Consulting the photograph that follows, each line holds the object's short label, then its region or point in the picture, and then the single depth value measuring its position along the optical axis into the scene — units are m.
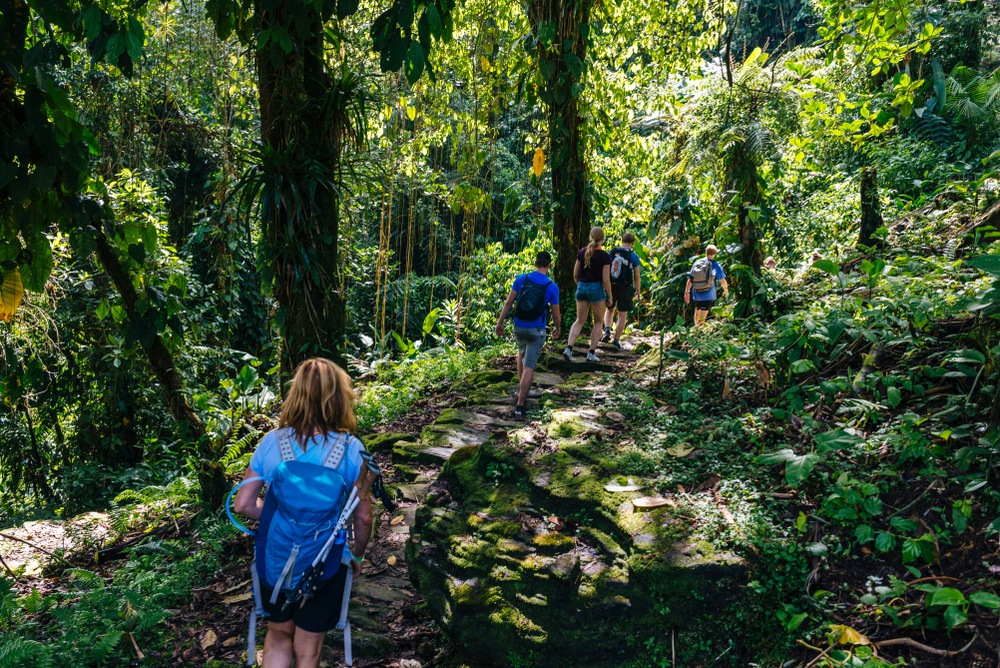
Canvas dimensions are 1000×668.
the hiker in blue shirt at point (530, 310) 6.48
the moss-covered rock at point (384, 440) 6.82
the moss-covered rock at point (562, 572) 3.57
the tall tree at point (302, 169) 5.57
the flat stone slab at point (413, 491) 5.64
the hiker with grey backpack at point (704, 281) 8.75
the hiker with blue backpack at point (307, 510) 2.93
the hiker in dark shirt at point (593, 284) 7.82
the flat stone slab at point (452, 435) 6.38
